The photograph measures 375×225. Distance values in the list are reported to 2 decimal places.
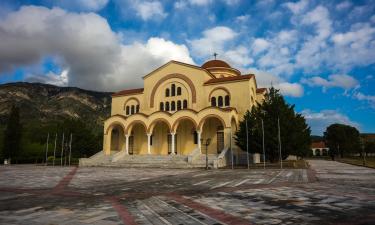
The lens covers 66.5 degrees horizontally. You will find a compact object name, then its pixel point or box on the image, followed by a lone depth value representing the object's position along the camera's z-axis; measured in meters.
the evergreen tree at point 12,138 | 48.00
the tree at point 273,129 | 28.16
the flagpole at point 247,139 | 28.52
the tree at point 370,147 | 84.51
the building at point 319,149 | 114.25
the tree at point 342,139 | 77.31
